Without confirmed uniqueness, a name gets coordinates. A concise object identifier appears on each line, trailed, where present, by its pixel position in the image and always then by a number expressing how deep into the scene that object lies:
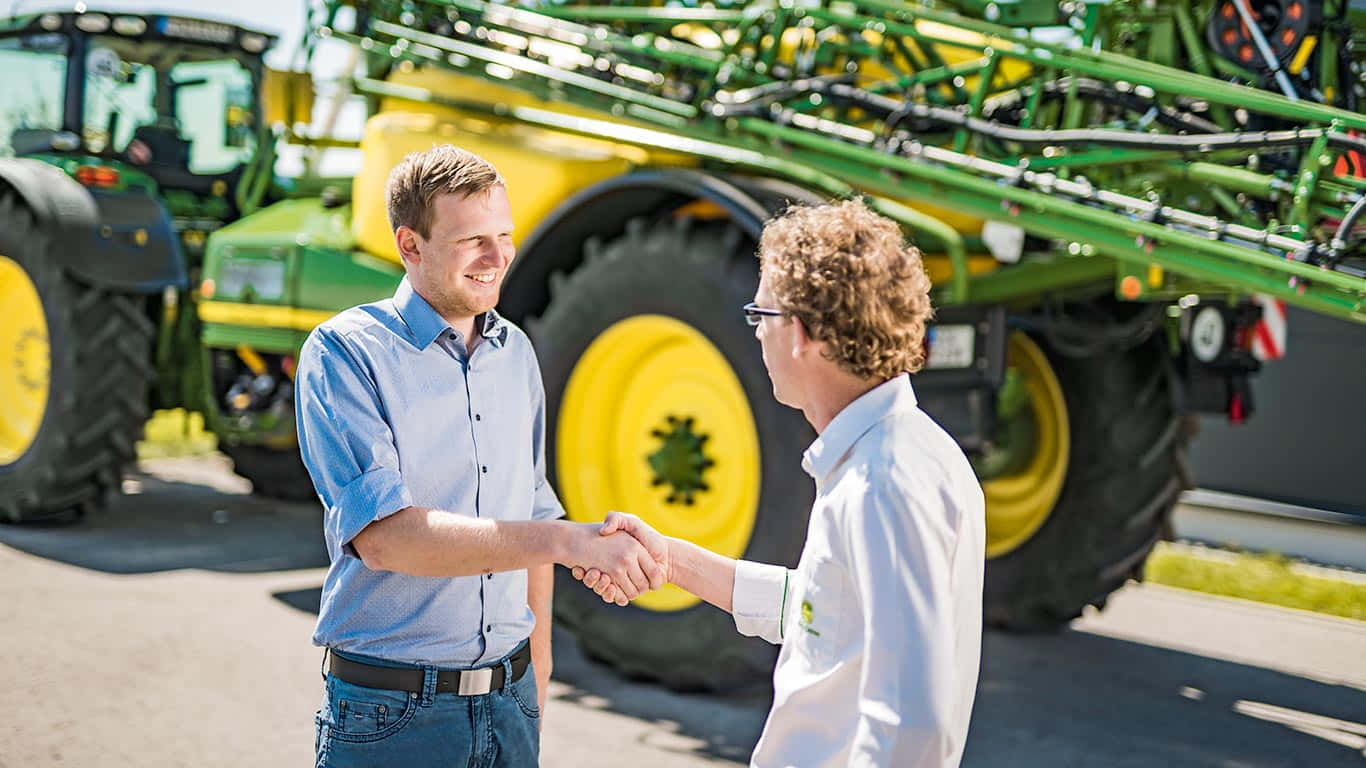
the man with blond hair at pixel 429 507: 2.08
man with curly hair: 1.61
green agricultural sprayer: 4.18
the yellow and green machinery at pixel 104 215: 7.14
